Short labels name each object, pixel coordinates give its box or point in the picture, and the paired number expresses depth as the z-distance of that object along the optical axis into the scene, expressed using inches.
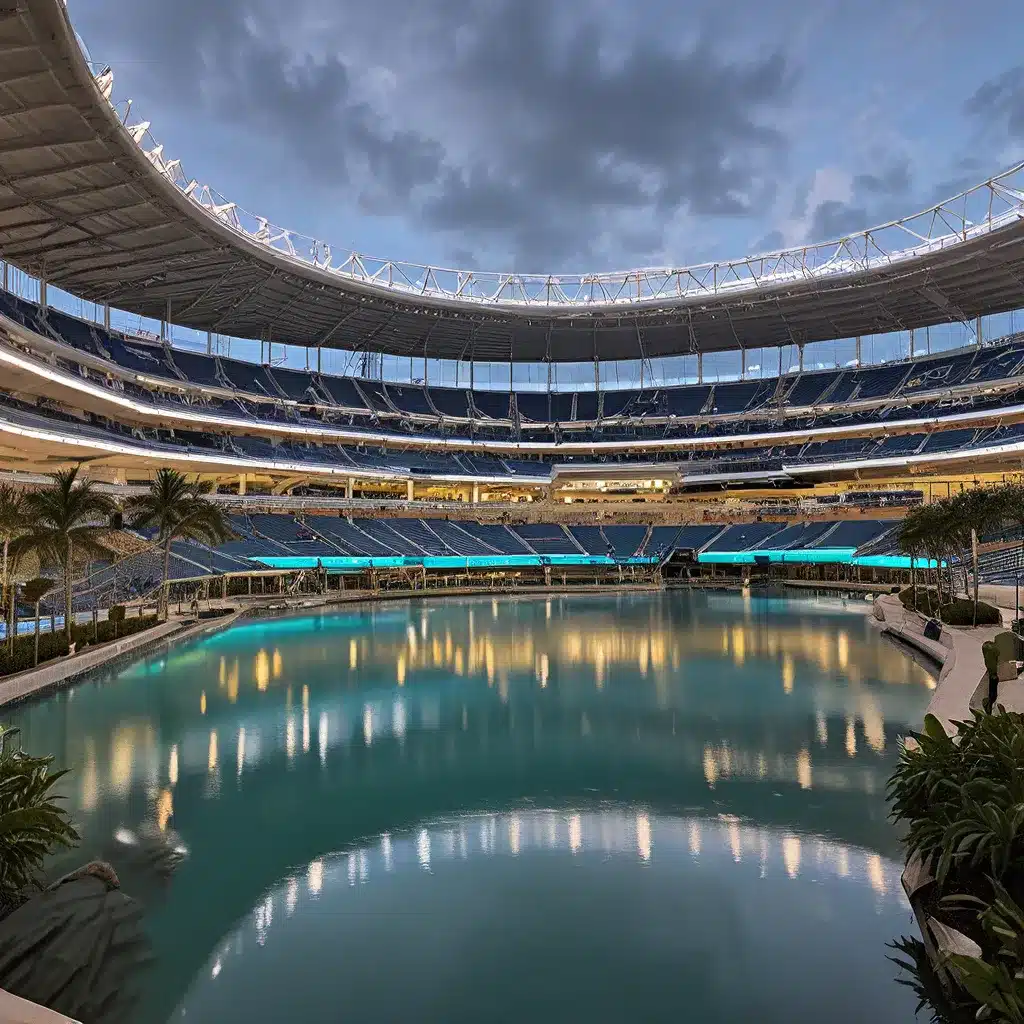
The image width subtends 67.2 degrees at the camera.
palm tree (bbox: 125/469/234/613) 1562.5
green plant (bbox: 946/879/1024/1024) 213.5
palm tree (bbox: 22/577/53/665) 919.7
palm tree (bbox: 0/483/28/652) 932.6
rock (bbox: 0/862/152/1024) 273.1
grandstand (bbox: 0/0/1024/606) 1831.9
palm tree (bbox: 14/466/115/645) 981.8
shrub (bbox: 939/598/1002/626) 1191.2
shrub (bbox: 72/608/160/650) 1058.1
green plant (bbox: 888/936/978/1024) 272.4
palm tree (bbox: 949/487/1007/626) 1226.0
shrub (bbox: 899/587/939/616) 1410.1
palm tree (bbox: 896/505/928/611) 1509.6
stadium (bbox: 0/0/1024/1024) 351.6
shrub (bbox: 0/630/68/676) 840.8
